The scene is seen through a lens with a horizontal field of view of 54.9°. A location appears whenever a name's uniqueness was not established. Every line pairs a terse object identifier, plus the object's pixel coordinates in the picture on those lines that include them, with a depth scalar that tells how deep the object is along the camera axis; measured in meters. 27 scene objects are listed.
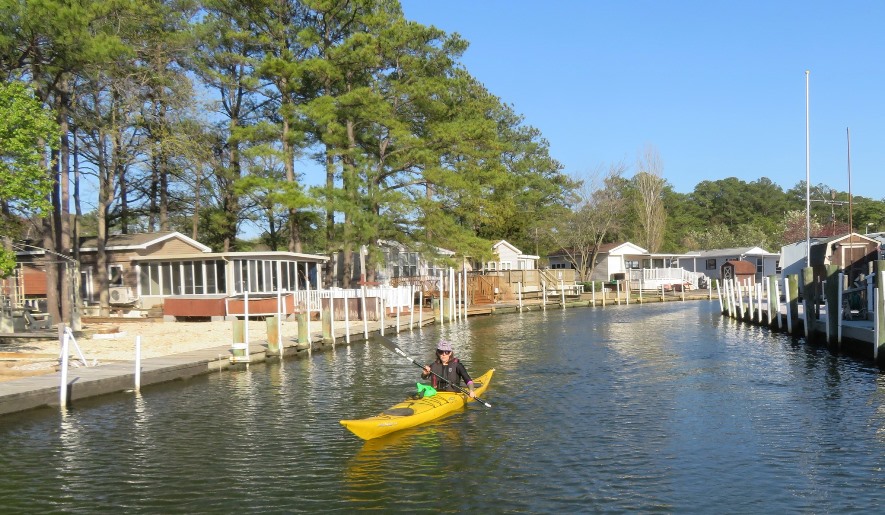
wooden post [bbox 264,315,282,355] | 26.47
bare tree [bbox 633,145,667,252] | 87.75
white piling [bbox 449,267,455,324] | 44.81
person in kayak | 17.66
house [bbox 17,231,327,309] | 40.50
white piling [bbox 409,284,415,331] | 38.62
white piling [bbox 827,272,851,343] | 24.92
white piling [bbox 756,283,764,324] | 36.74
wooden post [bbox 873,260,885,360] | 20.77
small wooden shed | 72.19
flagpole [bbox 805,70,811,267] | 43.48
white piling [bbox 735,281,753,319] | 40.81
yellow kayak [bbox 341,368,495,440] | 14.46
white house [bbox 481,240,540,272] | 69.25
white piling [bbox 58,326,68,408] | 17.66
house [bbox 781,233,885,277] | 45.91
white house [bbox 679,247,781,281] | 80.69
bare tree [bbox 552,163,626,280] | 77.62
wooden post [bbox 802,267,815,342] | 28.19
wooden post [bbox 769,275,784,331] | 33.81
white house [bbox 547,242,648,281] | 78.94
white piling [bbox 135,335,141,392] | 20.05
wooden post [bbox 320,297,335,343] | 30.58
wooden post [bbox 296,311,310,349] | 28.67
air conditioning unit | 41.84
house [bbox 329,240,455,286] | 45.91
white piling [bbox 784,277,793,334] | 31.30
